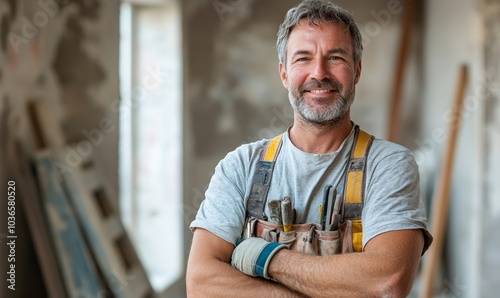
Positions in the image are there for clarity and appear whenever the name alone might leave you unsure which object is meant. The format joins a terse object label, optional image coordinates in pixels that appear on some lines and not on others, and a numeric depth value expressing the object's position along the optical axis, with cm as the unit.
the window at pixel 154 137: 485
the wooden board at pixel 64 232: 324
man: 150
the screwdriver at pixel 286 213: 156
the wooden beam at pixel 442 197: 433
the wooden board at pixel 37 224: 315
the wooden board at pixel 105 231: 338
